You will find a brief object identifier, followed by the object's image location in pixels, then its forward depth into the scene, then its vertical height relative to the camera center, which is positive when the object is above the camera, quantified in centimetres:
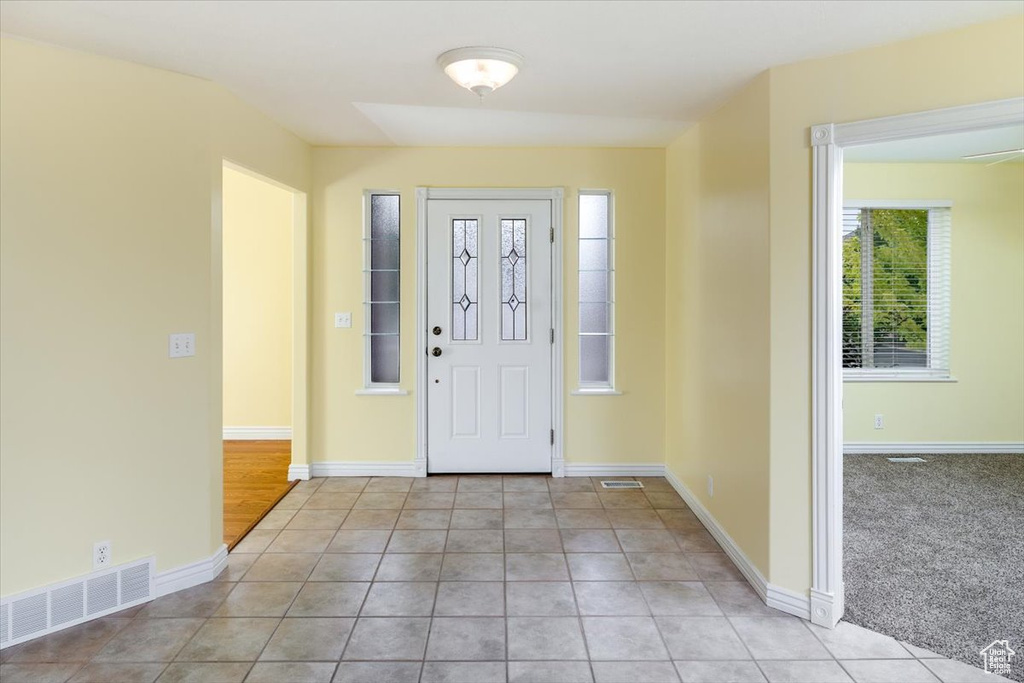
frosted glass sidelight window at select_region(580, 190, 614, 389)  486 +35
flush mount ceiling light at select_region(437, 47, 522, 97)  276 +120
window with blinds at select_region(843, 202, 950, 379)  547 +34
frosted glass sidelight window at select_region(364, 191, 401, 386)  482 +38
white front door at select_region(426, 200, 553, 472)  477 -3
